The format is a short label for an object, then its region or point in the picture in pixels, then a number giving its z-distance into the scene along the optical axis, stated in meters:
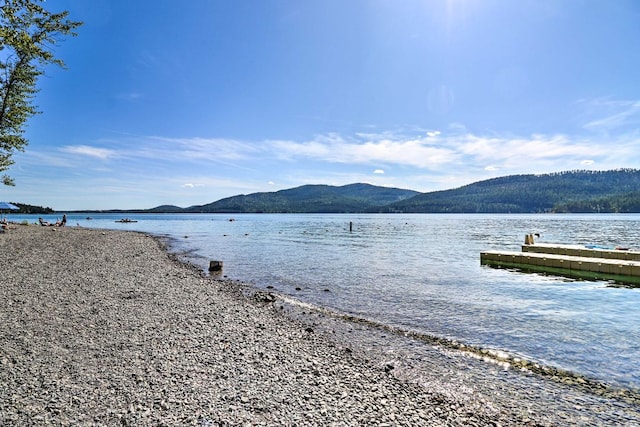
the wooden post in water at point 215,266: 22.59
